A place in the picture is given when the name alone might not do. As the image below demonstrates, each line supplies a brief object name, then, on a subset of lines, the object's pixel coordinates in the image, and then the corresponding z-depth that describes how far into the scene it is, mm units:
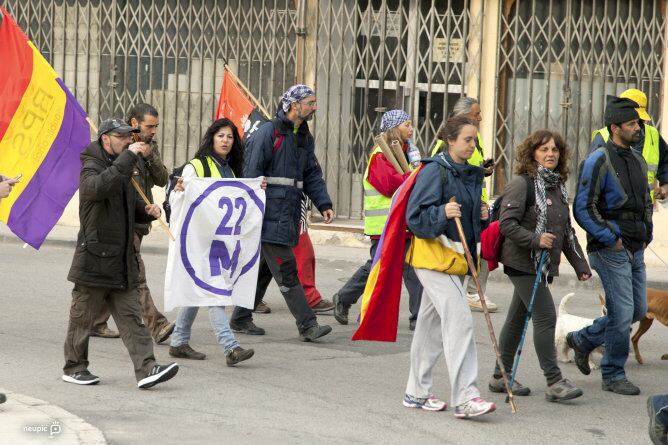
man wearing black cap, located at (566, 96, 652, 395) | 15641
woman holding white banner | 16797
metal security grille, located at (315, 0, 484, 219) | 30219
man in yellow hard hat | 18281
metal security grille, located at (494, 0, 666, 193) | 29109
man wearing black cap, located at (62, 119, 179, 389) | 15117
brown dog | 17609
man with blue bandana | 18422
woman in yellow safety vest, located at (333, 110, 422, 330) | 20094
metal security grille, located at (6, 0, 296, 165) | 31344
